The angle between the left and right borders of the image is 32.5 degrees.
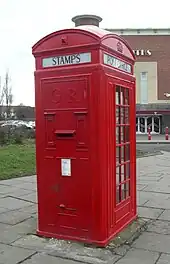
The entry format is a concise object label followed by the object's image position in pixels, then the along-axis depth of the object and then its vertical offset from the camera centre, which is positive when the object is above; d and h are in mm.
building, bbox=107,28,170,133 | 30815 +5442
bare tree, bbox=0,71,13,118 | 25656 +2461
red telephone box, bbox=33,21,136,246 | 3649 -124
